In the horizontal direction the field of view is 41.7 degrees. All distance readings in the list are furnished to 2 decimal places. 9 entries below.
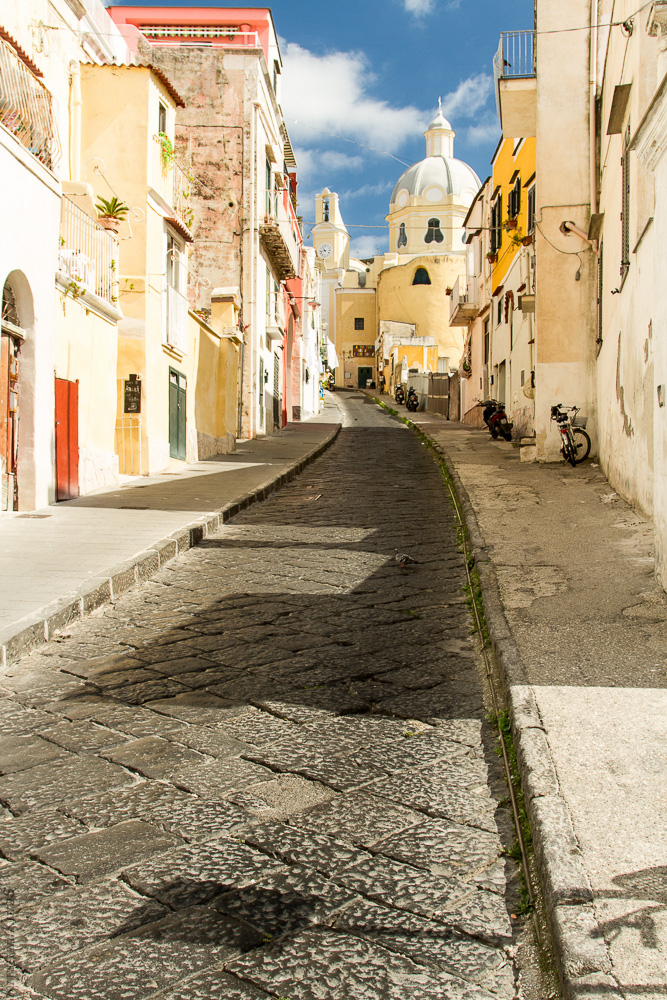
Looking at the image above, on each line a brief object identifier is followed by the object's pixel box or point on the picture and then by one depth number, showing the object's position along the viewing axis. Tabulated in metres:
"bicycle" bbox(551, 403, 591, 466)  13.75
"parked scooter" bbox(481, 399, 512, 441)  21.89
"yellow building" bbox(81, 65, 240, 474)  14.42
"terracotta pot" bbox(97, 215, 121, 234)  13.61
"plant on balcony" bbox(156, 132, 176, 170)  15.32
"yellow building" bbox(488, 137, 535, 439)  20.55
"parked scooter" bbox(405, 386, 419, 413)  46.91
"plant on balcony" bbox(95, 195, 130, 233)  13.61
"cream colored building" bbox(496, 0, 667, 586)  10.33
